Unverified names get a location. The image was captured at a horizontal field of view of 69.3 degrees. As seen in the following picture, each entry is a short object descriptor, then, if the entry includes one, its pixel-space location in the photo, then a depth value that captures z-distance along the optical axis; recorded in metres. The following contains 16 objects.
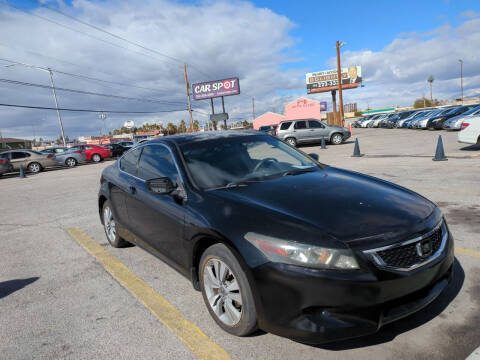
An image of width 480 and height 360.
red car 26.65
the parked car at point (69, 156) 24.27
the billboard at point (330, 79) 73.00
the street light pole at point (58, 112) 32.85
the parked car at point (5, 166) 20.39
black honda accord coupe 2.08
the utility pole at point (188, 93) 42.53
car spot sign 52.31
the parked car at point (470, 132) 11.23
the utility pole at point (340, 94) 32.44
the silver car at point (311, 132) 21.42
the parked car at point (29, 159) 21.55
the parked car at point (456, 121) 21.14
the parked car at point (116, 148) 30.19
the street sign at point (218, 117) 45.97
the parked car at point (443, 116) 25.09
